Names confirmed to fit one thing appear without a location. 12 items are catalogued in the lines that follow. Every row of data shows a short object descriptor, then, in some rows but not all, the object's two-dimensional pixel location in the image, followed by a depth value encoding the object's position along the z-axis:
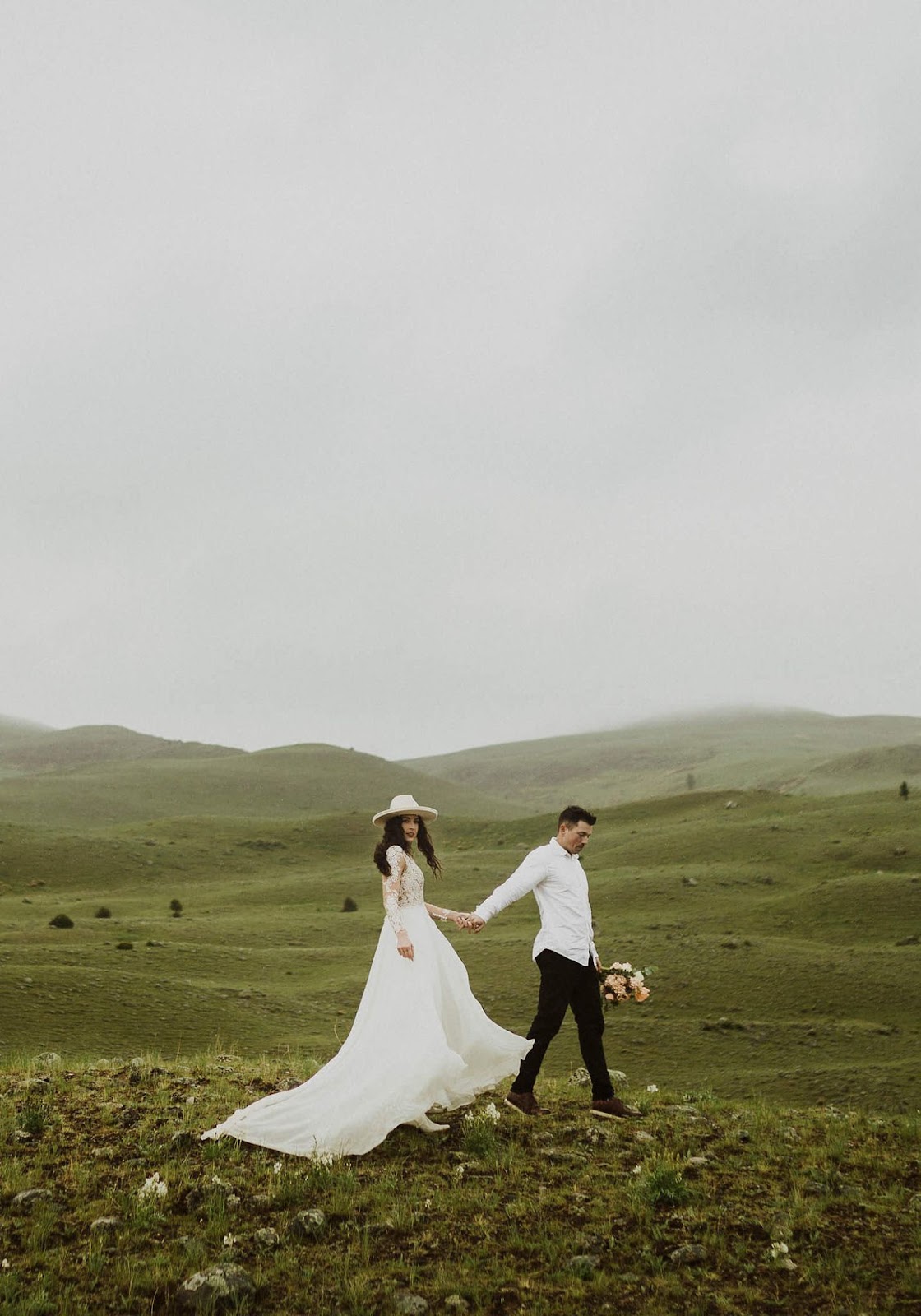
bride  8.65
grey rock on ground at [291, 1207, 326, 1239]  7.05
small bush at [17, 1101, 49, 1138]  9.25
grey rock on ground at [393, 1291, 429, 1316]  5.97
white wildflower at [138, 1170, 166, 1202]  7.54
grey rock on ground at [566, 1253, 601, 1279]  6.48
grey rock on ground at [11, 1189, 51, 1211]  7.46
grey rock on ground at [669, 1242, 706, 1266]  6.67
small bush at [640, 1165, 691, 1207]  7.57
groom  10.12
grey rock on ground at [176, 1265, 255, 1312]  6.03
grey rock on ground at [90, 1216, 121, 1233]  7.00
